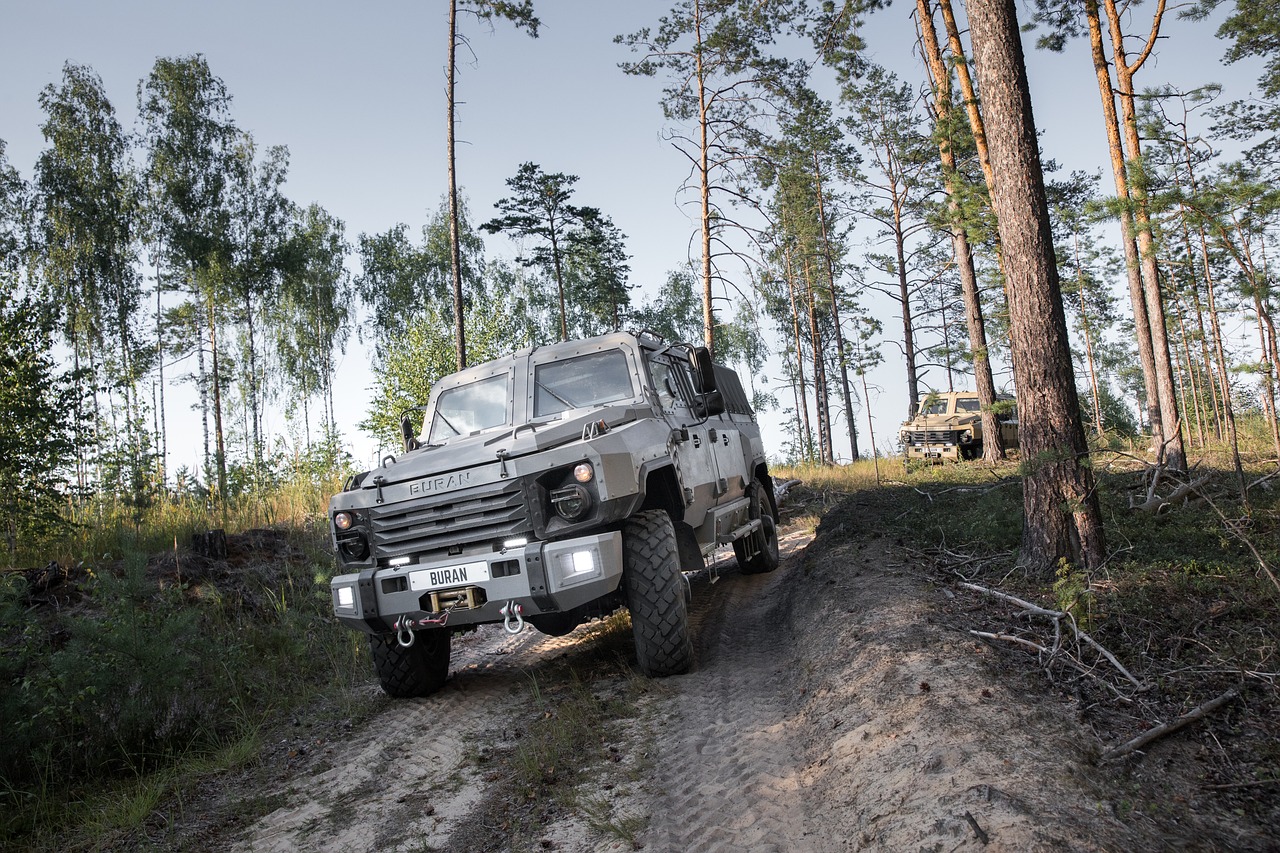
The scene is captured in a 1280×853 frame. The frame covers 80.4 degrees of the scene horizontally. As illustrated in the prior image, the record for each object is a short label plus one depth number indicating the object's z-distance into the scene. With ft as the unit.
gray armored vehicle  14.26
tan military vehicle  59.21
